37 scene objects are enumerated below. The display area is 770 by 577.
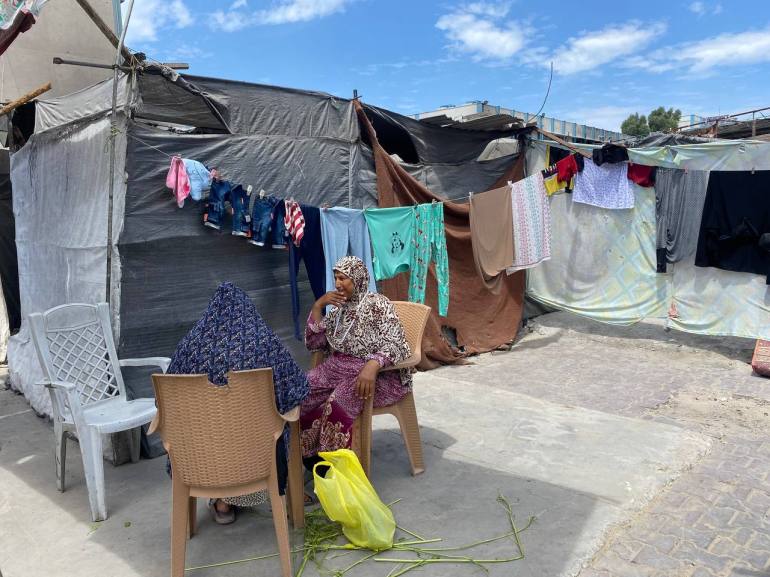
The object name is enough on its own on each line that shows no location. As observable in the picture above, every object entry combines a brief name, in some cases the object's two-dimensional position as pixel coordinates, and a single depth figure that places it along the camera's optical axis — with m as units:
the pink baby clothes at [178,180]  3.91
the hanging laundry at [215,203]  4.16
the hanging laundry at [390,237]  5.39
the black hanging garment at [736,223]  5.69
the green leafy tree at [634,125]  33.34
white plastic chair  3.08
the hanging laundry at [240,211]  4.28
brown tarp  5.76
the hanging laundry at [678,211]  6.13
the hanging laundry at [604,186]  6.58
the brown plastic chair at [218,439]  2.29
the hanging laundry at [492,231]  6.18
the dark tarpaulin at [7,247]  7.59
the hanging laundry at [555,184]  6.86
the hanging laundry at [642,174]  6.45
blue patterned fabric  2.42
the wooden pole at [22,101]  4.68
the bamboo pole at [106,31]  3.38
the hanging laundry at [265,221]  4.44
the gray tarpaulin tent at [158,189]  3.86
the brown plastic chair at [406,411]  3.17
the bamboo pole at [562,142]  6.55
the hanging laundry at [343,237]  4.98
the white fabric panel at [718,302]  5.88
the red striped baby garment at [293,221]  4.59
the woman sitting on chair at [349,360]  3.10
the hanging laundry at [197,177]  3.94
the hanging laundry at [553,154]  7.01
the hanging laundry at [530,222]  6.41
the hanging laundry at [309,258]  4.76
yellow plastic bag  2.58
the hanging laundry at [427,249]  5.64
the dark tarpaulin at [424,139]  5.75
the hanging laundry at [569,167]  6.70
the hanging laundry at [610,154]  6.33
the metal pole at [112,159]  3.66
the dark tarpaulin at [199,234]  3.88
